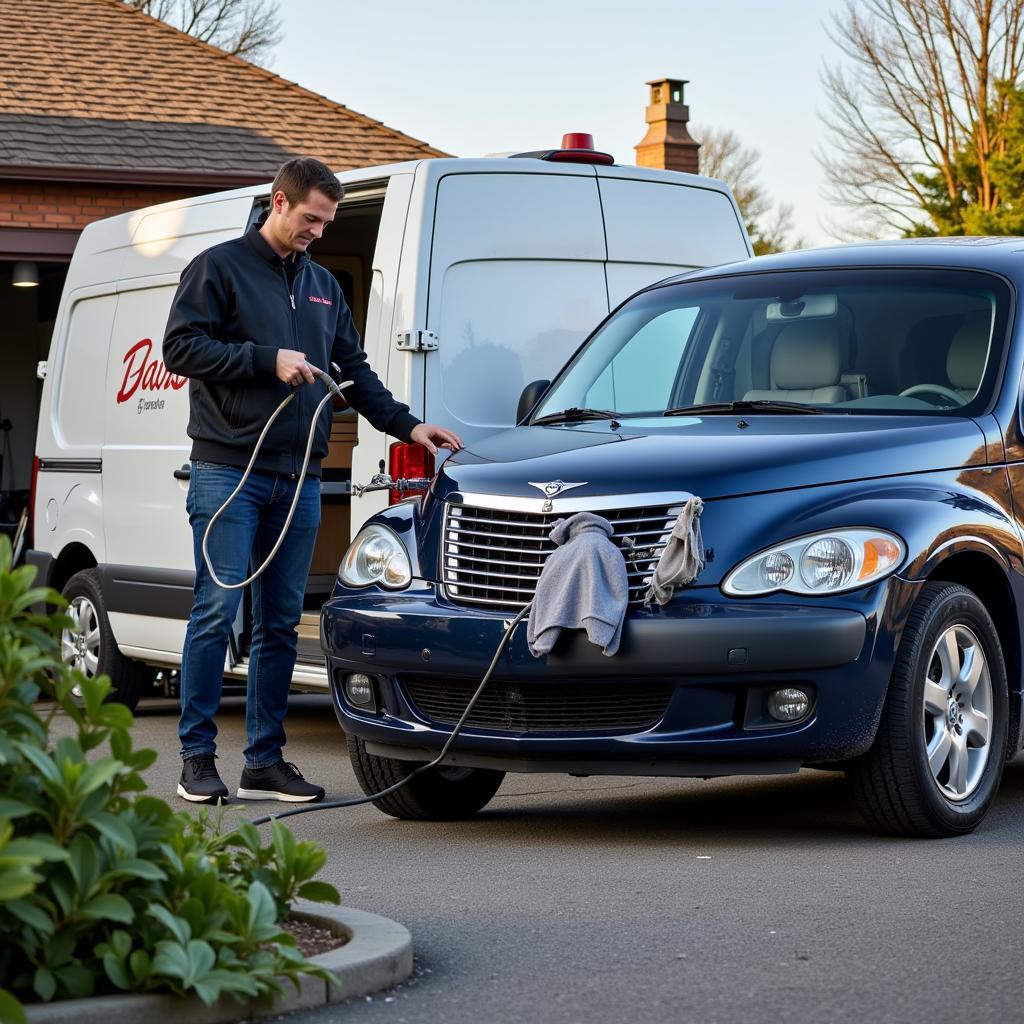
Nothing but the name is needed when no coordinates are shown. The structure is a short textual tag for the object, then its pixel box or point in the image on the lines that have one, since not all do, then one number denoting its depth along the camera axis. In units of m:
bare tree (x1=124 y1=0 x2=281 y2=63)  40.69
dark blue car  5.77
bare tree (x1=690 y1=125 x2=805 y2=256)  51.53
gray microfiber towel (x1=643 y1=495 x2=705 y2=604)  5.77
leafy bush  3.67
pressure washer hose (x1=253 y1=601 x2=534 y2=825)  5.94
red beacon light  8.63
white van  8.07
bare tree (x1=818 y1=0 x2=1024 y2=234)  35.25
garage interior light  16.83
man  6.96
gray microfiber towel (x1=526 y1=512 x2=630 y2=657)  5.75
